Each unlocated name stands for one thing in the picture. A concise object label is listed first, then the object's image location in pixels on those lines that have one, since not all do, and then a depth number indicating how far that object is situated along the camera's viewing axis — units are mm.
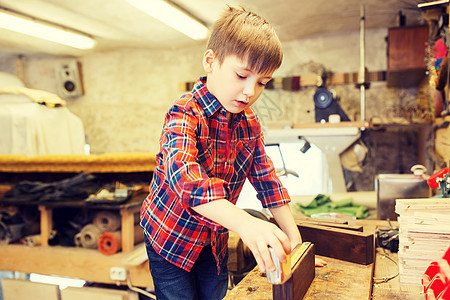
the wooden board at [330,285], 791
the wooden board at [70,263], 2072
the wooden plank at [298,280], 692
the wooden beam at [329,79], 4480
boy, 678
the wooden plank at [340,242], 996
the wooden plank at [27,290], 2185
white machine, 2652
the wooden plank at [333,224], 1102
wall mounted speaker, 6270
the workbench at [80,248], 2125
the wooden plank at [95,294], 2047
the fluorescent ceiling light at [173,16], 3707
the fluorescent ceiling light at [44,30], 4168
